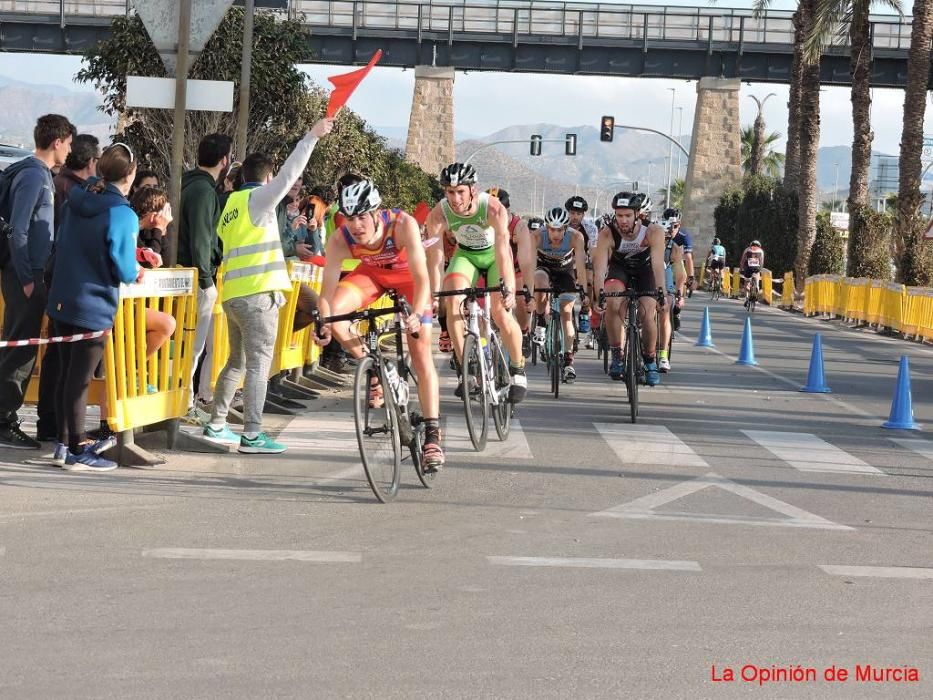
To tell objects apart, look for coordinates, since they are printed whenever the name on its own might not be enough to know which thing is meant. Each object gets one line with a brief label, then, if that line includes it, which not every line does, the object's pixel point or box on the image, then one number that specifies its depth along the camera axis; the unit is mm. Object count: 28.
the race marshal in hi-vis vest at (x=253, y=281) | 10266
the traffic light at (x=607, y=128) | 63312
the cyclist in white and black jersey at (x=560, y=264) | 16375
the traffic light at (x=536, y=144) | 72000
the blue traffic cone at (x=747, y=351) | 21812
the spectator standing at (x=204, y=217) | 10750
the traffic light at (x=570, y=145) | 70250
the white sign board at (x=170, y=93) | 12375
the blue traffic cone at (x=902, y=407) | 14312
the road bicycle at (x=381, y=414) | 8758
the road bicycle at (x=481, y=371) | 11008
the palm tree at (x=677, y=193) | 123275
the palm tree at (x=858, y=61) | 42200
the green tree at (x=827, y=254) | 45969
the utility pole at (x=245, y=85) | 20641
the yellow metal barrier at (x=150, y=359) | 9719
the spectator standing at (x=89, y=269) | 9312
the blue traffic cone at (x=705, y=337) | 25500
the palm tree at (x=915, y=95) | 37094
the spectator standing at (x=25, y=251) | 9773
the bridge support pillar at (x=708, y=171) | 74812
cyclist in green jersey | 11273
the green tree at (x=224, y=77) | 31750
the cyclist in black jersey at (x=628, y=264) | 14445
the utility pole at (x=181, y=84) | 12133
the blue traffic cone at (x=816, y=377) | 17719
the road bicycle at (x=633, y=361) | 13531
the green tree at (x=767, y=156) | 106750
